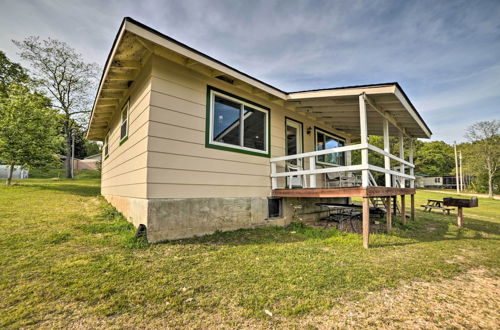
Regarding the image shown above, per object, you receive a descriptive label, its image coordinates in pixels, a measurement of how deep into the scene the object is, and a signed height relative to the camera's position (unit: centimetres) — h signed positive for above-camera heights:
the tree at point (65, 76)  2058 +981
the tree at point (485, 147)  2470 +374
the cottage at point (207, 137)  448 +106
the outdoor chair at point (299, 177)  758 +12
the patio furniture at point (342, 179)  866 +7
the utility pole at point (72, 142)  2273 +396
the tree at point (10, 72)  2240 +1068
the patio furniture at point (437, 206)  1095 -132
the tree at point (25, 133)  1176 +252
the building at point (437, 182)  4216 -14
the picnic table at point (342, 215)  633 -99
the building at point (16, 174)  2406 +65
